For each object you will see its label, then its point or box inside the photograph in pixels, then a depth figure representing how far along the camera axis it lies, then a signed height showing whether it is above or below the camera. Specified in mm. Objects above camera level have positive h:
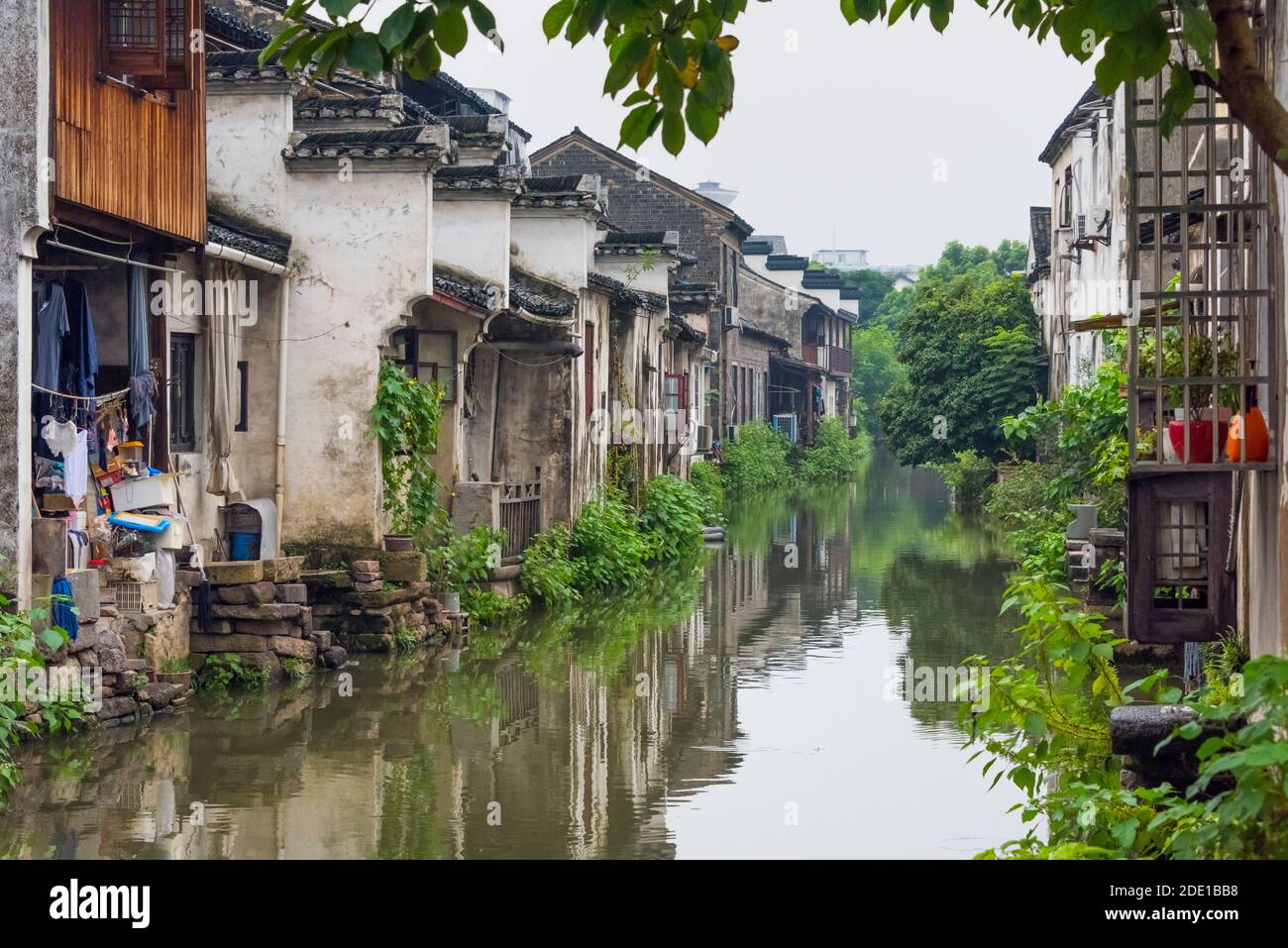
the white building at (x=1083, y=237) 29422 +4958
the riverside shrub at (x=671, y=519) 28438 -620
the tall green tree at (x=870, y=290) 107312 +12490
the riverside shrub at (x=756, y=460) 45469 +690
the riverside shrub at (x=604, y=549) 23422 -935
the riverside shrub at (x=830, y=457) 56812 +959
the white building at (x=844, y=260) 139288 +19165
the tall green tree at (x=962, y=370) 39406 +2711
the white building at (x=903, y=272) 131375 +18378
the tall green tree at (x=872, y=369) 91438 +6300
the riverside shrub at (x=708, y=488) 34781 -98
